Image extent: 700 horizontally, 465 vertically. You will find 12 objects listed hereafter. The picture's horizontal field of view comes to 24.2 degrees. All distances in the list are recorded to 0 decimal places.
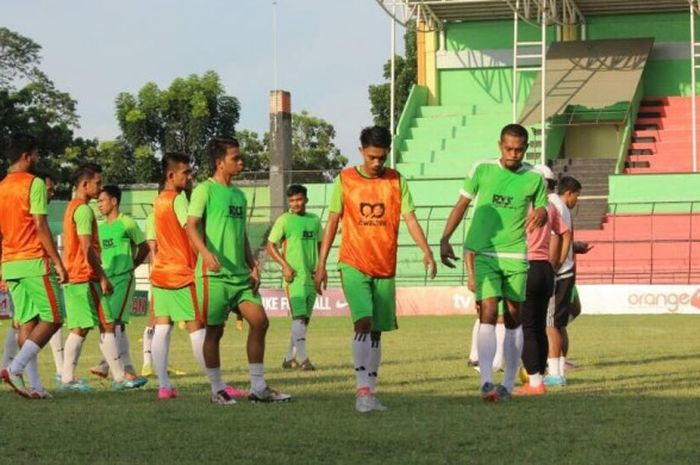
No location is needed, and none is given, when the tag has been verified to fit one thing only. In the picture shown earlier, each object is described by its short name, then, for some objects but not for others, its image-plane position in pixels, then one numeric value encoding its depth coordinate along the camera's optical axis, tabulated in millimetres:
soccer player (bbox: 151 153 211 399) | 13742
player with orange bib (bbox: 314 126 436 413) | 12516
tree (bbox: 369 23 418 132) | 82250
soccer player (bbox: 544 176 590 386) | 15359
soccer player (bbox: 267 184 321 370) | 18906
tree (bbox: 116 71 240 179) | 81438
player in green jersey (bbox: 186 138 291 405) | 12828
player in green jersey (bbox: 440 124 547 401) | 13148
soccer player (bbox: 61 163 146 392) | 14852
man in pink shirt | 13883
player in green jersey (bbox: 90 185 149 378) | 16266
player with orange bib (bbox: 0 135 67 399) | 13664
